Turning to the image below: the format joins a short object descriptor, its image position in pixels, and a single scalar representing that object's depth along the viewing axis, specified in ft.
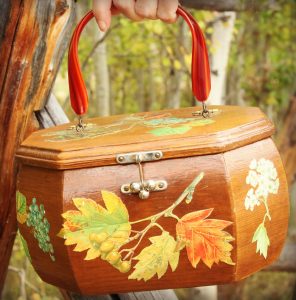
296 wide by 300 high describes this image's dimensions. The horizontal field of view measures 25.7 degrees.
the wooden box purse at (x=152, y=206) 4.73
